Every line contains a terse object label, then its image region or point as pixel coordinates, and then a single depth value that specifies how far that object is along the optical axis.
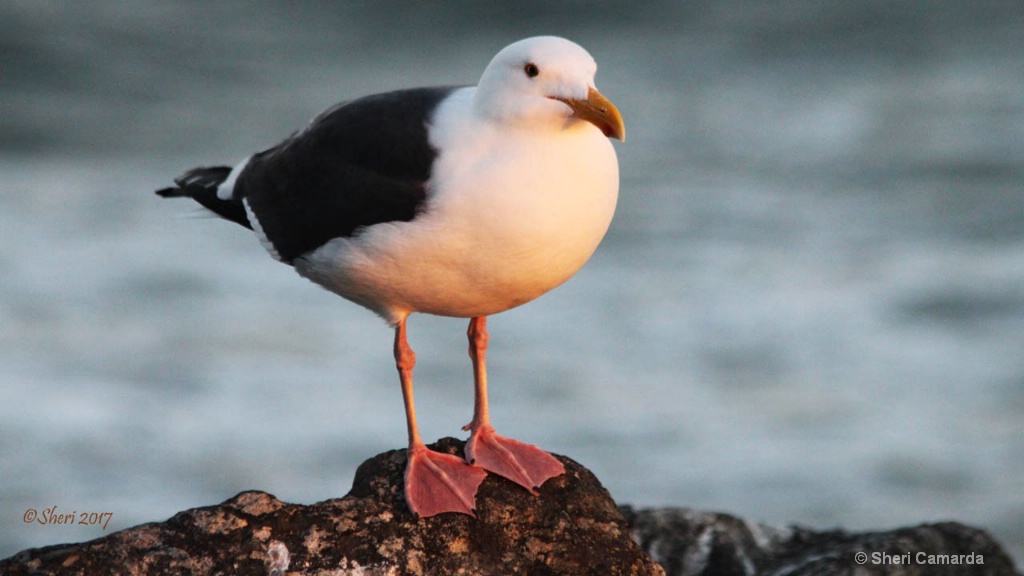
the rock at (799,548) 12.55
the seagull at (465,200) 10.47
